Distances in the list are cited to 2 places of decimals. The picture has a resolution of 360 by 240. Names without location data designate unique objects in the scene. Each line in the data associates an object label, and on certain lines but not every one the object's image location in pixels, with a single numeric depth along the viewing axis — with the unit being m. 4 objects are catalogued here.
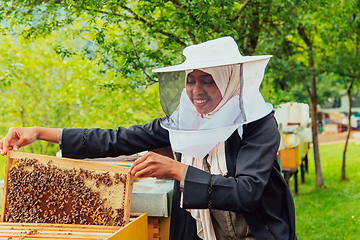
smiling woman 1.27
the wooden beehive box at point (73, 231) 1.33
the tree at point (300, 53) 6.36
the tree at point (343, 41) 5.99
